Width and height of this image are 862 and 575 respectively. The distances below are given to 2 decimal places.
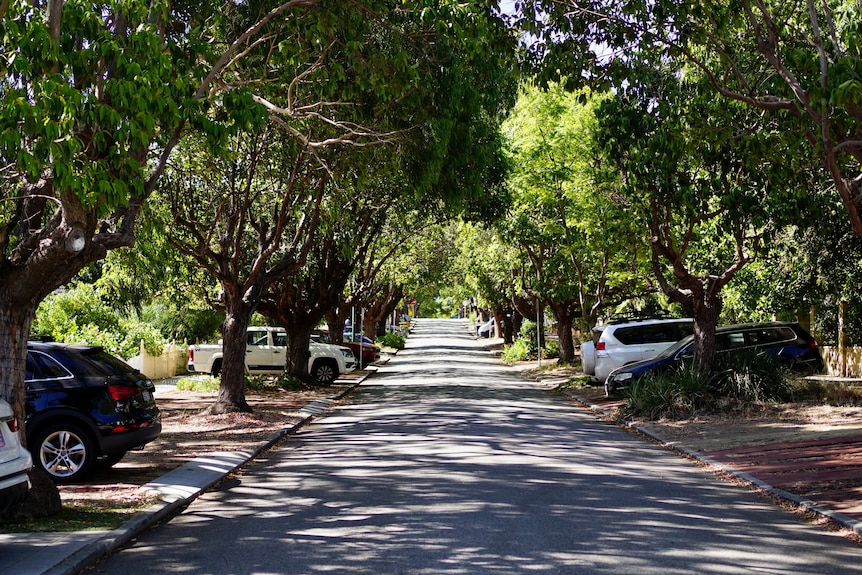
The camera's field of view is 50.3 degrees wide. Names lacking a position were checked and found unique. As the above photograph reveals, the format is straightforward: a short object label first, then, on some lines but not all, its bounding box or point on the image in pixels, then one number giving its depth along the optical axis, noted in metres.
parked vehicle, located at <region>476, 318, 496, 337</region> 86.74
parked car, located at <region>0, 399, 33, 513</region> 6.97
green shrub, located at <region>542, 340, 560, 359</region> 45.41
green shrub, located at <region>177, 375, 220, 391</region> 26.58
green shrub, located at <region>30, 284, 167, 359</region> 24.86
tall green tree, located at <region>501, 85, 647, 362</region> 24.03
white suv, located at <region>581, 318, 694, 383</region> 24.92
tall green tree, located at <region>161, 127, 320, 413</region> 18.58
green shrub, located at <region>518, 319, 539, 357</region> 46.12
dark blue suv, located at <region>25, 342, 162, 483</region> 10.62
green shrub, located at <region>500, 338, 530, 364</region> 45.81
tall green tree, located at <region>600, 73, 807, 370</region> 13.22
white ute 29.75
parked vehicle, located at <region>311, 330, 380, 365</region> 40.40
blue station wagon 21.42
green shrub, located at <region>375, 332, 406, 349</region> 62.01
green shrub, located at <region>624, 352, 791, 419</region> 18.09
